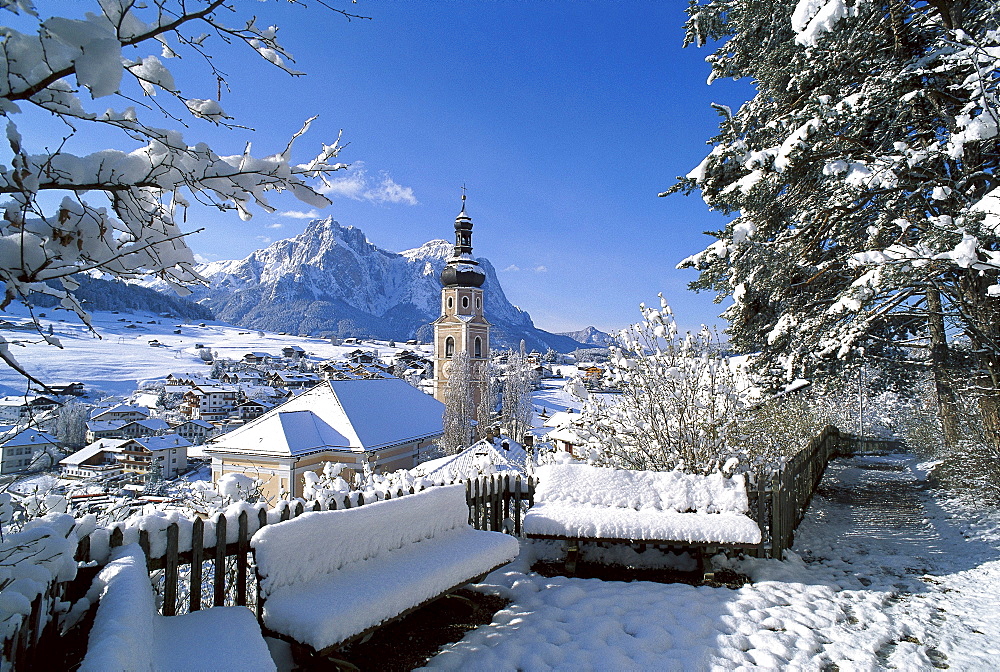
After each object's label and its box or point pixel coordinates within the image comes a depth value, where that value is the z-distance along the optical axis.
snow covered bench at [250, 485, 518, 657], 3.08
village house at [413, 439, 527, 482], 15.17
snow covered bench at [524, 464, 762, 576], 5.38
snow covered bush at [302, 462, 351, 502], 6.08
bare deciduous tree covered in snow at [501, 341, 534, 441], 42.69
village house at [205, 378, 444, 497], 20.58
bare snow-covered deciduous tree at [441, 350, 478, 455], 37.38
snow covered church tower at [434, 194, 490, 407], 44.88
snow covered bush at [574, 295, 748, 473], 7.71
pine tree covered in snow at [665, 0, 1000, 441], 6.64
